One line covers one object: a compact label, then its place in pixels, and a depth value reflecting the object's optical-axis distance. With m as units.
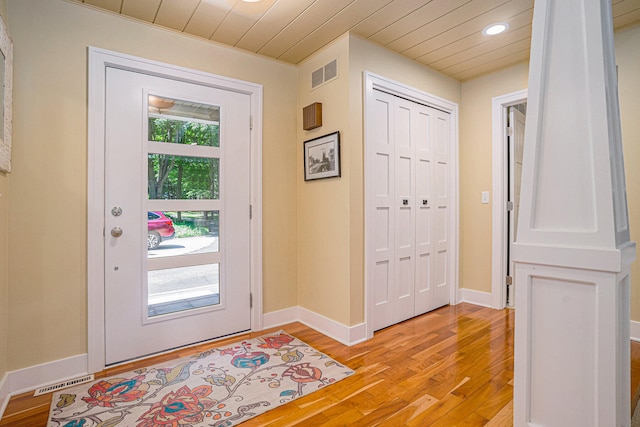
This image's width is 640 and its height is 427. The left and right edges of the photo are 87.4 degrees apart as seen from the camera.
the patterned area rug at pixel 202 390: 1.69
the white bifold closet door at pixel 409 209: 2.84
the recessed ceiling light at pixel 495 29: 2.44
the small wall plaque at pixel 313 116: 2.78
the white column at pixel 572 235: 1.21
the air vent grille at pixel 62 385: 1.94
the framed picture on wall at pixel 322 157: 2.63
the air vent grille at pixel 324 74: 2.66
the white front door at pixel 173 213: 2.26
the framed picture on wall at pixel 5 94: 1.71
